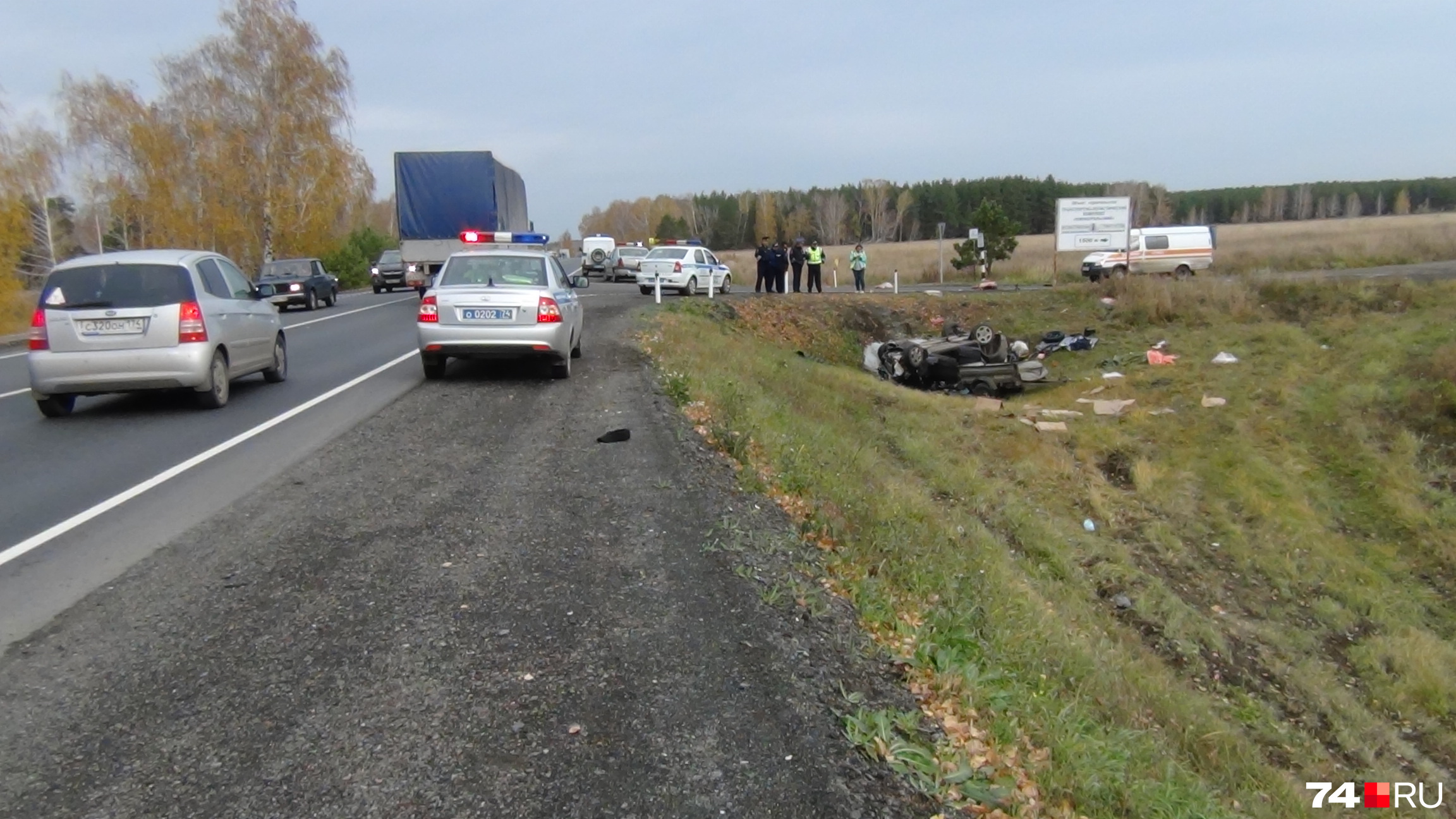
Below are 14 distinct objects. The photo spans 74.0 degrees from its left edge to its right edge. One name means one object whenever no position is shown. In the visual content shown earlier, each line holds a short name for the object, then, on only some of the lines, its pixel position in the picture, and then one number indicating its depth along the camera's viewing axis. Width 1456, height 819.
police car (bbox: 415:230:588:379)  11.54
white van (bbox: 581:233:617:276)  45.38
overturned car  20.80
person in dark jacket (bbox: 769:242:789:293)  30.97
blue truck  26.27
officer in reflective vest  31.33
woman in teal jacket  34.38
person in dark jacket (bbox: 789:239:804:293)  32.72
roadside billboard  32.09
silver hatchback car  9.83
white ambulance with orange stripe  35.12
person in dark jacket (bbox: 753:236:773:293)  30.97
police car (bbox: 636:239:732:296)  29.69
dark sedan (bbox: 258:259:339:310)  28.55
